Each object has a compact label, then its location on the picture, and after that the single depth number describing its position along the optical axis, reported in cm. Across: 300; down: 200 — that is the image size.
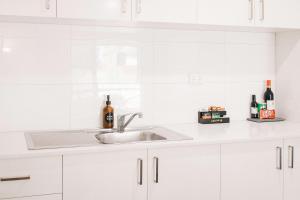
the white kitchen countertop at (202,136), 183
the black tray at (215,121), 271
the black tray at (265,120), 279
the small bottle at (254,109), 289
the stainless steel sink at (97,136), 219
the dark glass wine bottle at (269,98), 286
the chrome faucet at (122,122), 242
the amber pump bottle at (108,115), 247
